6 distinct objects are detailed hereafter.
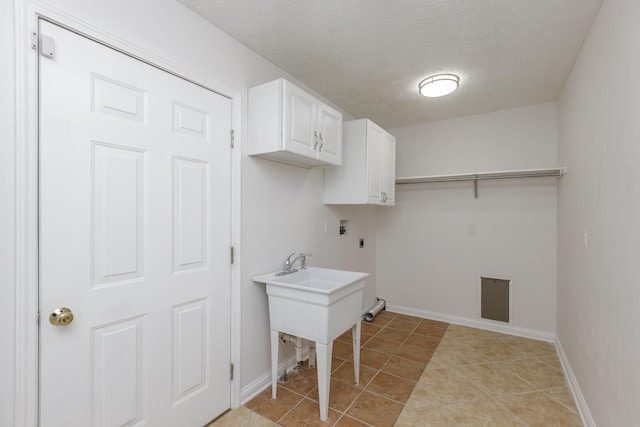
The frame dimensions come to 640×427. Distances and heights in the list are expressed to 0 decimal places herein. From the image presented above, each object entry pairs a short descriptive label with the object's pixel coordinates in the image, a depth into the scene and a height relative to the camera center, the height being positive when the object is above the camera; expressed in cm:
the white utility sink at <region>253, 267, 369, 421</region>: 193 -68
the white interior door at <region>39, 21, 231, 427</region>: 126 -13
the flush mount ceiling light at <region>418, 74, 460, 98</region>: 257 +113
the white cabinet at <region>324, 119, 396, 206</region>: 286 +43
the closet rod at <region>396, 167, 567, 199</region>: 297 +42
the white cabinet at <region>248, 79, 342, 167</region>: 202 +65
